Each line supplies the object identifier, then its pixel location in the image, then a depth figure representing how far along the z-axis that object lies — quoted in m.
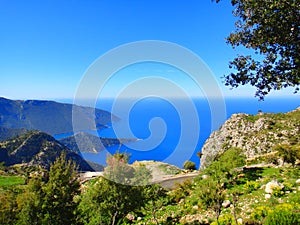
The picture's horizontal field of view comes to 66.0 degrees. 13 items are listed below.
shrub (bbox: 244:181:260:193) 20.91
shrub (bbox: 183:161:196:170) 51.41
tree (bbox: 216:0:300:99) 6.62
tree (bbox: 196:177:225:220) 14.05
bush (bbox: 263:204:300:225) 9.31
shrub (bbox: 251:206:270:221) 13.62
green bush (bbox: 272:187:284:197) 17.55
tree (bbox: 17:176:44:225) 12.30
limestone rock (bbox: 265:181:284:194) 18.31
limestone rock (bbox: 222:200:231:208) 17.86
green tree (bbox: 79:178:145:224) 13.22
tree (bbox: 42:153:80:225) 13.00
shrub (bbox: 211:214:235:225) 12.73
